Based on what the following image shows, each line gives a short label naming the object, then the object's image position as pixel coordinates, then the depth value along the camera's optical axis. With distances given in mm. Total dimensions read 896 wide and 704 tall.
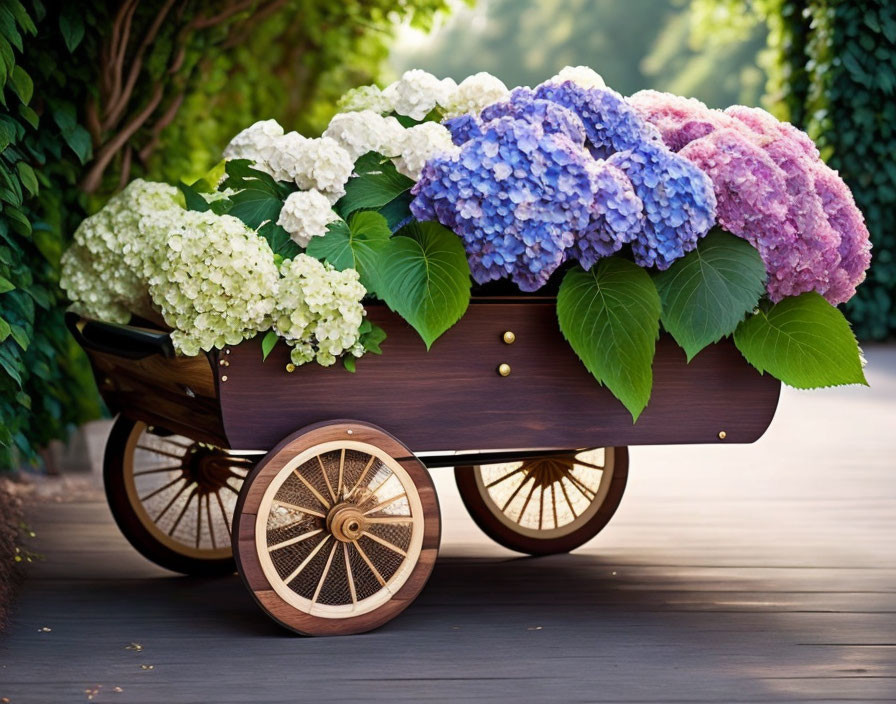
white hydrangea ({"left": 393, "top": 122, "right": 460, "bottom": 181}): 3084
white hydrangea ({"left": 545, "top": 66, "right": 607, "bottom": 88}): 3457
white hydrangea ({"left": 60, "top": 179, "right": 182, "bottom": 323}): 3311
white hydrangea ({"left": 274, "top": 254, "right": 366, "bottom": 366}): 2906
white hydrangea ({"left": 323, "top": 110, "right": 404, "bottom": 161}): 3176
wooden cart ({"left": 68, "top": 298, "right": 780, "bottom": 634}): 3010
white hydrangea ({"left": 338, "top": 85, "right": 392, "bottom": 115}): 3459
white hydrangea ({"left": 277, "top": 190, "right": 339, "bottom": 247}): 3015
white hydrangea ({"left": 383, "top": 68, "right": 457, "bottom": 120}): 3412
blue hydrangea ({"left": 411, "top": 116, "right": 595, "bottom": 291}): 2947
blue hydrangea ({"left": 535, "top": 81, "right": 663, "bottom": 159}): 3182
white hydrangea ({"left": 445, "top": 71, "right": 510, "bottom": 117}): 3426
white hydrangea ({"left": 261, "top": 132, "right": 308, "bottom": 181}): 3131
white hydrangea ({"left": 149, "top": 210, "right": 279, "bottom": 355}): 2891
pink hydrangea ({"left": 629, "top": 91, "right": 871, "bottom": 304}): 3104
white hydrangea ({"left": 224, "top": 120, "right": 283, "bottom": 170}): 3275
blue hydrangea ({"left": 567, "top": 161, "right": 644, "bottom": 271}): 2982
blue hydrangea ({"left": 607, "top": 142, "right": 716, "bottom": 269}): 3018
